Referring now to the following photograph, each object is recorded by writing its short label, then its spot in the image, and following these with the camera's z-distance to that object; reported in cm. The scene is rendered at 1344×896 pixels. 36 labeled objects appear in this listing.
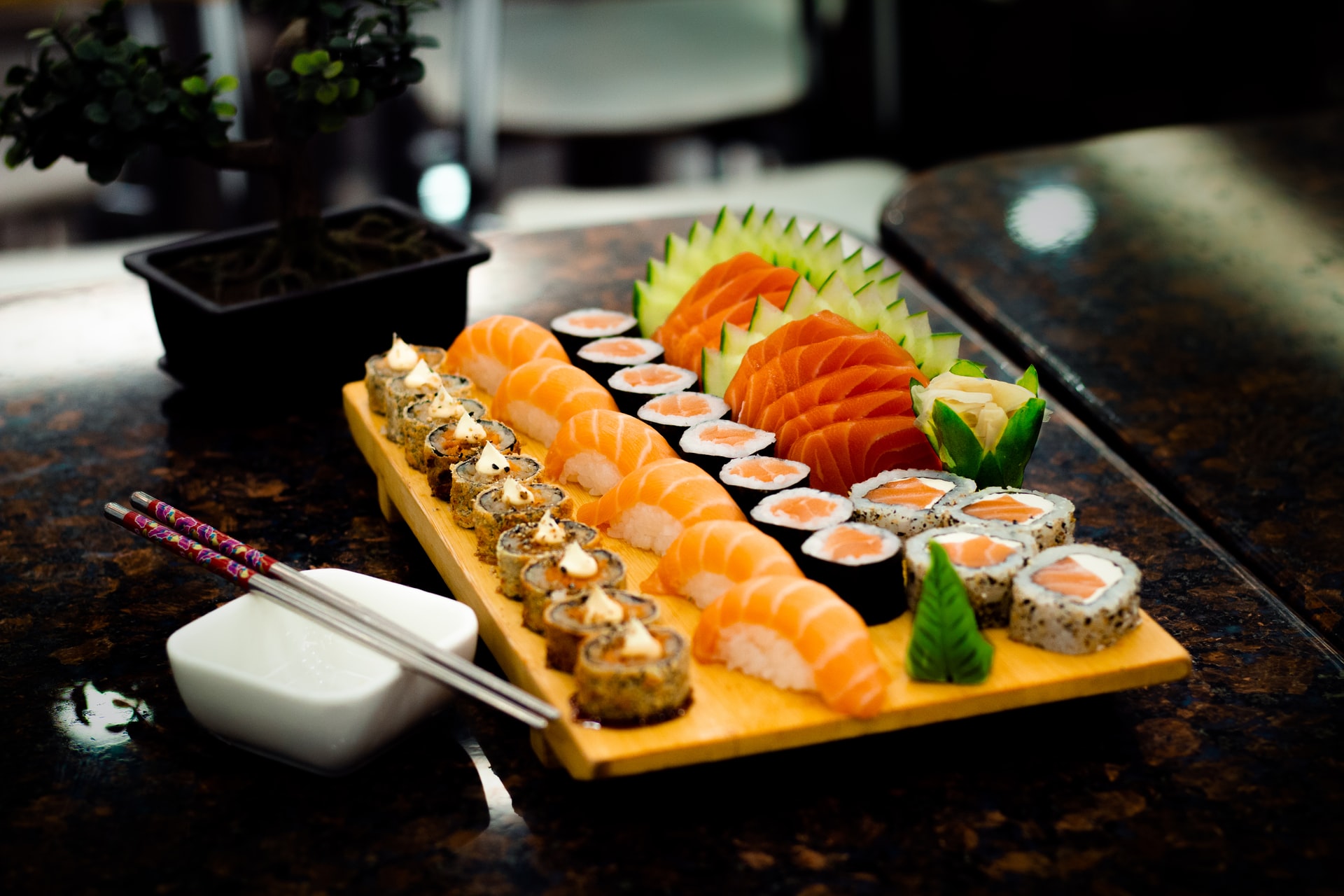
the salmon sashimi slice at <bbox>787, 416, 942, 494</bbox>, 110
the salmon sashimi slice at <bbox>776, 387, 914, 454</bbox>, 111
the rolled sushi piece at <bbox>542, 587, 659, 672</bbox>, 99
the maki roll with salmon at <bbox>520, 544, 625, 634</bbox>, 102
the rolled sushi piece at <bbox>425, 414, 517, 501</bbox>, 111
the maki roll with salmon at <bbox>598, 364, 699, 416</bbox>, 117
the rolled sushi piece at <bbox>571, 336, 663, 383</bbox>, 120
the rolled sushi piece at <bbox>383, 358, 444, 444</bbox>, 116
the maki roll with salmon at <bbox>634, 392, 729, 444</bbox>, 114
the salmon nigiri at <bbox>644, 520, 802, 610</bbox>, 103
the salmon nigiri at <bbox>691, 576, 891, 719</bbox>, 98
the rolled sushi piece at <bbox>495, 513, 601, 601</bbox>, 104
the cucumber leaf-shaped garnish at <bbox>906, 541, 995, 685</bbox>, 99
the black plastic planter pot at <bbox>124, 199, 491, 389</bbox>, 122
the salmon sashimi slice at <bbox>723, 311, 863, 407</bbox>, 114
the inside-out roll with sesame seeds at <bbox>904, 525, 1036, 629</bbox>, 102
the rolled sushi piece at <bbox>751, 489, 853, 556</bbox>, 105
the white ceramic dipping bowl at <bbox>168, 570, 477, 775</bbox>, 99
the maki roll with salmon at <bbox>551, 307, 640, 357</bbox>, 123
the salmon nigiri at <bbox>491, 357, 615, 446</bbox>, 116
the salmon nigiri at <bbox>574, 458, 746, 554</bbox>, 107
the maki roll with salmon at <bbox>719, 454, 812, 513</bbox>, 108
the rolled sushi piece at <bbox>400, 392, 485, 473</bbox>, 113
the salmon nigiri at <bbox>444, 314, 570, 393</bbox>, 121
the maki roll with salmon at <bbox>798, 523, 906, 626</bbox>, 102
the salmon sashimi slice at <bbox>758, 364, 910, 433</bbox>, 112
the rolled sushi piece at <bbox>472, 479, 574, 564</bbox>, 107
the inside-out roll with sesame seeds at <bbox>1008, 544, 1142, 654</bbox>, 100
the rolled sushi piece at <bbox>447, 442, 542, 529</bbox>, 109
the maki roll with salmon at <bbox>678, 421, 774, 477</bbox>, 111
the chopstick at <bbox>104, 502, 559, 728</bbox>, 98
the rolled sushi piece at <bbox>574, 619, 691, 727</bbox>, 97
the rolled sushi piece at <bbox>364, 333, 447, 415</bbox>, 118
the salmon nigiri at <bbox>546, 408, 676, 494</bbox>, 111
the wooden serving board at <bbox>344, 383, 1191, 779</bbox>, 97
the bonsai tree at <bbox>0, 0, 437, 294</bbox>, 119
